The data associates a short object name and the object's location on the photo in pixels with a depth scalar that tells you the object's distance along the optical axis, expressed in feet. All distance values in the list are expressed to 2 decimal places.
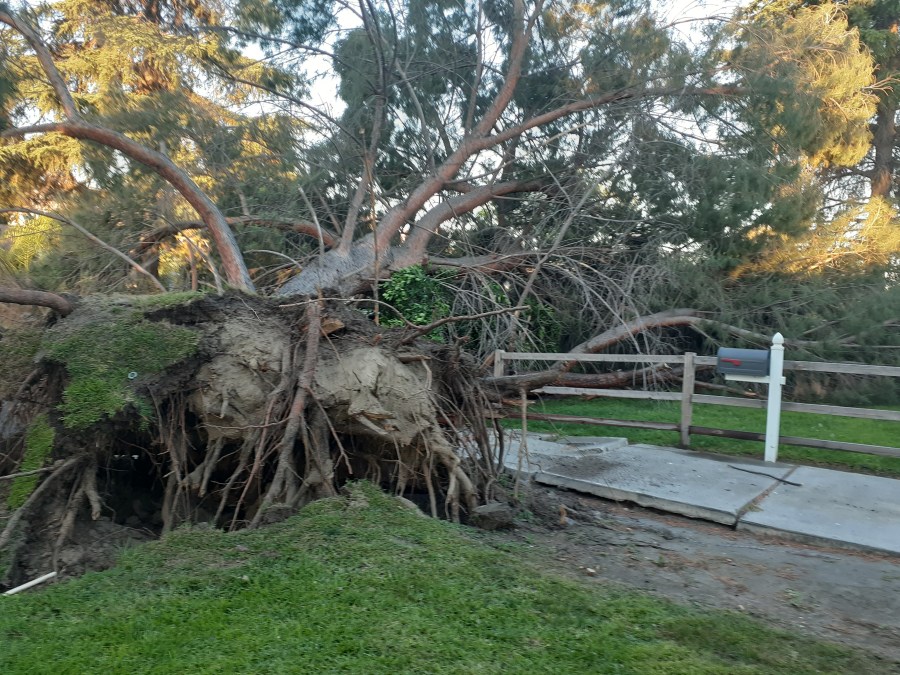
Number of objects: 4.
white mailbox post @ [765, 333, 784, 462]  29.12
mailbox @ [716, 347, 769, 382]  29.45
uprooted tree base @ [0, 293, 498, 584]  18.20
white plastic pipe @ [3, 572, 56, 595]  15.06
